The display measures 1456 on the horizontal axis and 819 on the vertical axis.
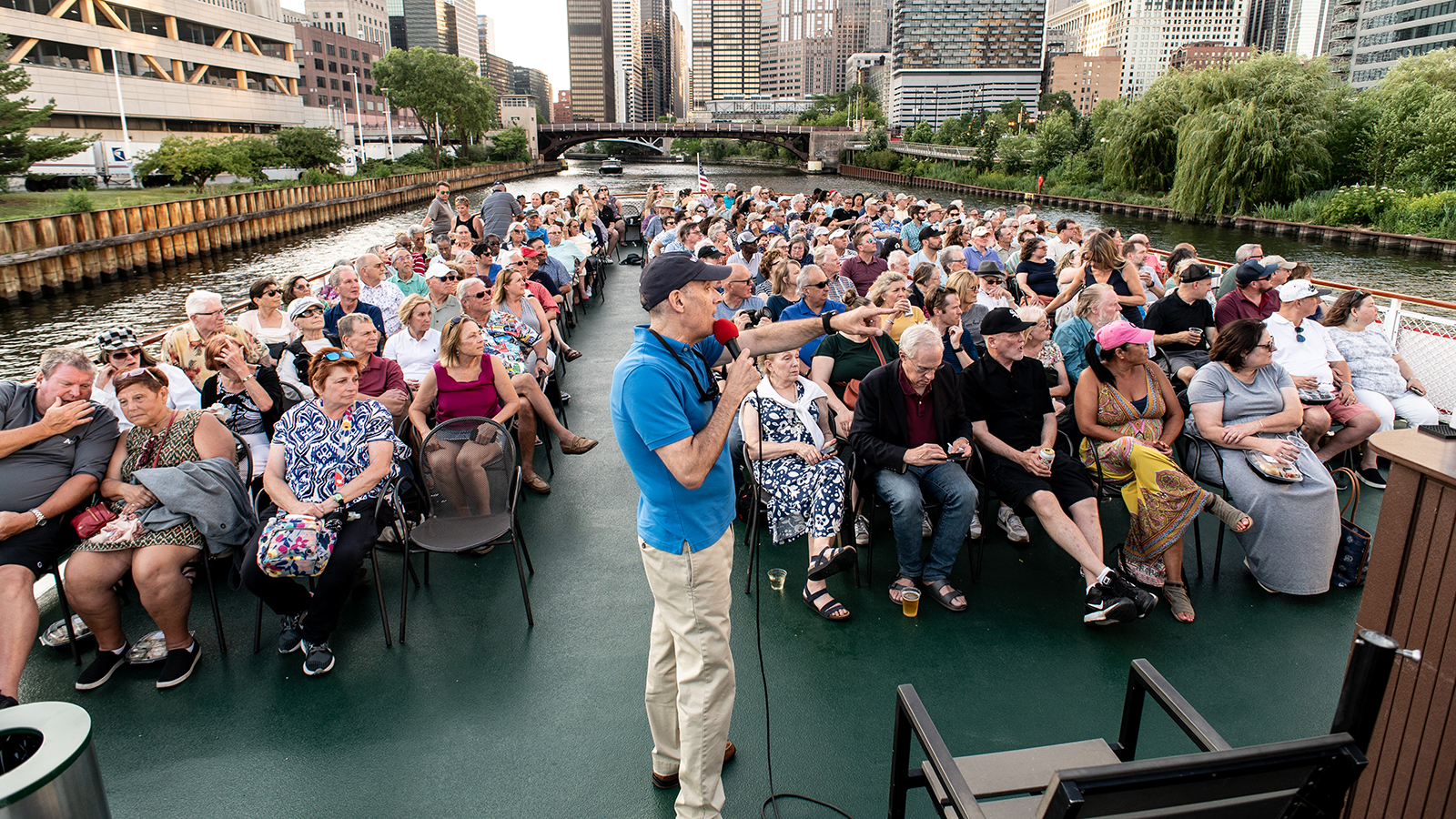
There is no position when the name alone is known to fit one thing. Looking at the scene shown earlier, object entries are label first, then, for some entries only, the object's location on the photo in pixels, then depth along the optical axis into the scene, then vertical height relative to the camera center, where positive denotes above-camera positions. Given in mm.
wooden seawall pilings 18641 -1659
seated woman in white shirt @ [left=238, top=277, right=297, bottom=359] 5168 -913
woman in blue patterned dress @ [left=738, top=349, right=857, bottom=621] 3588 -1312
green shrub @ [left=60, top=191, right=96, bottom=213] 21734 -762
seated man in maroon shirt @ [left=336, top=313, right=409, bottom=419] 4168 -1031
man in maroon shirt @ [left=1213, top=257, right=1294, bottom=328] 5375 -776
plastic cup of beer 3469 -1789
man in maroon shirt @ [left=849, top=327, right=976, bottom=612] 3564 -1206
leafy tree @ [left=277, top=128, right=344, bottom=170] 40688 +1407
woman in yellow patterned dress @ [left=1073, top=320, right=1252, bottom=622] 3576 -1255
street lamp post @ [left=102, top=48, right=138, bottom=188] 33500 +460
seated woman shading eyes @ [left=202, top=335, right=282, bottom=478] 3924 -1092
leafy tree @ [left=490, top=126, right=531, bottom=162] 75438 +2869
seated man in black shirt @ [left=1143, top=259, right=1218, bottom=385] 5289 -919
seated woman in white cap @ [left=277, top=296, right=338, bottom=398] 4770 -1002
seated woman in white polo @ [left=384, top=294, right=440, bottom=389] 4910 -1016
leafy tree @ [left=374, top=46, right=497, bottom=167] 66312 +7403
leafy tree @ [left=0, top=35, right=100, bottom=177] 23531 +1191
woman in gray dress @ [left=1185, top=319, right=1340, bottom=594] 3627 -1290
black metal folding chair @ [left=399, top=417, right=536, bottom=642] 3668 -1384
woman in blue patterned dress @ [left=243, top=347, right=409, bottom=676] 3244 -1272
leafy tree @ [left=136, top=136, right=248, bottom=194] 29859 +521
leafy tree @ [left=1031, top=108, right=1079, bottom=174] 44969 +1923
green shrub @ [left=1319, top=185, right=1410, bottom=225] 23984 -720
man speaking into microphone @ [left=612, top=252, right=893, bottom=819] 2047 -811
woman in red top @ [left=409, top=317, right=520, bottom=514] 4207 -1082
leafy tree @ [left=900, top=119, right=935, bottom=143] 76625 +4258
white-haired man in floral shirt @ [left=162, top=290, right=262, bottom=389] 4496 -895
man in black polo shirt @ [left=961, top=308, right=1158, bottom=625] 3453 -1251
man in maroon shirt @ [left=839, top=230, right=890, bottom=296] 6949 -753
